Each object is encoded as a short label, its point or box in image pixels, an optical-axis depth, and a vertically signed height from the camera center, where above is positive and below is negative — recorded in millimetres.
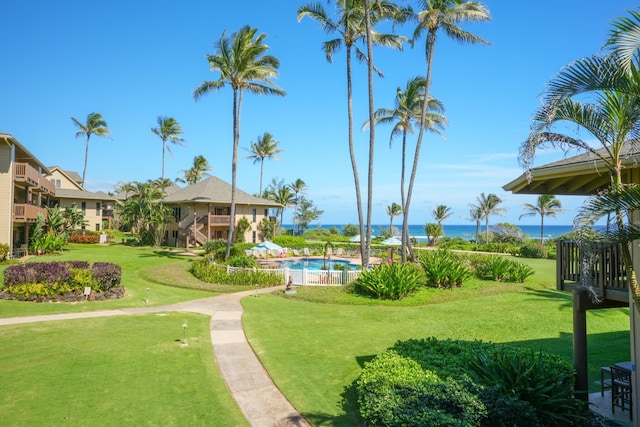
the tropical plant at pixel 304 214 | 76625 +3216
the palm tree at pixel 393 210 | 70106 +4052
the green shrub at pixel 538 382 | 7098 -2806
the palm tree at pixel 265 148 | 60125 +12575
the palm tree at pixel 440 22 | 24781 +13859
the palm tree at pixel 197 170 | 72625 +10938
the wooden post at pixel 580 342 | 7694 -2149
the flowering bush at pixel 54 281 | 16484 -2529
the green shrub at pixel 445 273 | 20547 -2101
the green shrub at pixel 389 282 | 18469 -2427
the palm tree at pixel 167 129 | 57244 +14456
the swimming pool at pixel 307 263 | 34419 -3057
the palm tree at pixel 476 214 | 62172 +3261
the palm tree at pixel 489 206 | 60875 +4530
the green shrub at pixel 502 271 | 22281 -2117
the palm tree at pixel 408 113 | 31906 +10237
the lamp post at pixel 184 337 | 11297 -3339
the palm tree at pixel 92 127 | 64438 +16320
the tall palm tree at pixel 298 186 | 69688 +7887
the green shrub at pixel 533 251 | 38222 -1515
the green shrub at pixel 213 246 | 32881 -1559
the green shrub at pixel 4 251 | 25539 -1877
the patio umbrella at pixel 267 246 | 27047 -1218
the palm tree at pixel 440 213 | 63844 +3388
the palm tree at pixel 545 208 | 53750 +4007
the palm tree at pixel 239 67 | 28078 +12020
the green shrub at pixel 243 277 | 22625 -2900
